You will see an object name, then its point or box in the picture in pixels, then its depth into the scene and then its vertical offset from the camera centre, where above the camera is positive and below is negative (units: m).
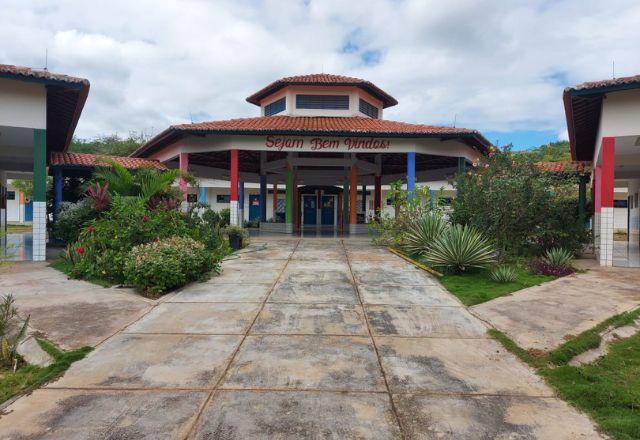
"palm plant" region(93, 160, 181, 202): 10.66 +0.89
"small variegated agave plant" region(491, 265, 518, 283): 8.48 -1.24
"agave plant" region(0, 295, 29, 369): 4.48 -1.53
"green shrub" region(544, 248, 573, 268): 10.02 -1.04
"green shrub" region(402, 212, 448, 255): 11.56 -0.48
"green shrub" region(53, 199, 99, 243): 13.27 -0.23
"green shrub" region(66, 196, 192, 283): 8.71 -0.50
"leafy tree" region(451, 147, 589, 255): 10.74 +0.29
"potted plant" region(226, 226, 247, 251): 14.00 -0.78
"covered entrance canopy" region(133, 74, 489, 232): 16.72 +3.25
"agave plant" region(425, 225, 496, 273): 9.19 -0.81
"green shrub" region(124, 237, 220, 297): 7.65 -1.00
